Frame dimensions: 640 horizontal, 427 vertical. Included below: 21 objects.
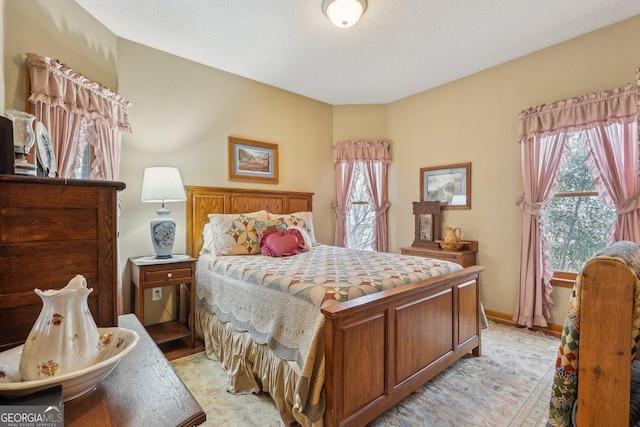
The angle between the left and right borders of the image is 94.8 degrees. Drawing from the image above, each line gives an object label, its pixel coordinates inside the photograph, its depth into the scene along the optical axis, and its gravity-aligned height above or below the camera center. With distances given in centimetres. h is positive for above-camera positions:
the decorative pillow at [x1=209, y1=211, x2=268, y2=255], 286 -28
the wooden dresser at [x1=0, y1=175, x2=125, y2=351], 85 -12
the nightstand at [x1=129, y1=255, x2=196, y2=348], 245 -63
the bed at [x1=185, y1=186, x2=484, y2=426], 148 -86
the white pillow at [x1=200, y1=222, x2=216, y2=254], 302 -35
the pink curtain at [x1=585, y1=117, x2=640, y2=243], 248 +34
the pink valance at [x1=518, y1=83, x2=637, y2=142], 249 +90
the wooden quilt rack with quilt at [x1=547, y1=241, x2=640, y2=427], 90 -44
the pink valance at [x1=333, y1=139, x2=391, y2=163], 440 +86
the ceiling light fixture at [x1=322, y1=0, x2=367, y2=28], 222 +153
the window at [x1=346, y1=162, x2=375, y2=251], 453 -13
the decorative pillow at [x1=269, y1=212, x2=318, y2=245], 334 -15
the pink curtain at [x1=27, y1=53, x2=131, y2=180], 201 +71
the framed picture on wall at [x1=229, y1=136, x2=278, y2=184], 355 +59
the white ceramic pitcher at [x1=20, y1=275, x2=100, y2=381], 68 -32
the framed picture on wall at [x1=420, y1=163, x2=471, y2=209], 366 +30
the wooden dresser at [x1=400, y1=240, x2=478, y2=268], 335 -54
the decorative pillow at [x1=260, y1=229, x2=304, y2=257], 278 -35
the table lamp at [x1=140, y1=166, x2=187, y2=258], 267 +9
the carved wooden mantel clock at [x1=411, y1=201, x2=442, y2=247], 379 -20
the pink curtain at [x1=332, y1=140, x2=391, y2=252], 441 +48
